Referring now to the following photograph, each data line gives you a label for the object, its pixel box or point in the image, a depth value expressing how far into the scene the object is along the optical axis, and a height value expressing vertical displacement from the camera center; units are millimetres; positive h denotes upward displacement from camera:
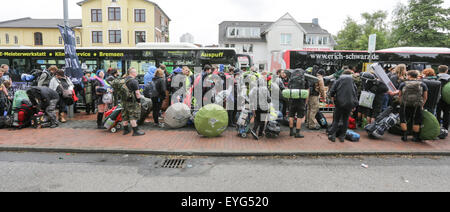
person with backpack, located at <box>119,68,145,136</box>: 6793 -680
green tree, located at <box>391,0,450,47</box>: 31266 +6635
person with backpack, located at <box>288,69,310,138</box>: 7016 -601
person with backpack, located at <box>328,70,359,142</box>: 6562 -534
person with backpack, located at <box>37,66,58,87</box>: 8562 -185
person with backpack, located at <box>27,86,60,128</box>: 7867 -826
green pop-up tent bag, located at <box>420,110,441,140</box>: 6656 -1195
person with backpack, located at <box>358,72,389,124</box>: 7551 -277
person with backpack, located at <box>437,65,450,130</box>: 7207 -644
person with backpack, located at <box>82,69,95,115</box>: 10055 -736
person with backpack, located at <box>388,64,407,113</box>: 7321 +15
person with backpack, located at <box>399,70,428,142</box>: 6500 -539
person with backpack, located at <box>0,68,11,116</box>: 7944 -750
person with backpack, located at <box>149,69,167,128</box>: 7980 -463
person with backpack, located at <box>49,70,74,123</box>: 8463 -499
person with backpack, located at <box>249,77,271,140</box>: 6707 -634
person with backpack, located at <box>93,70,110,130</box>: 7938 -892
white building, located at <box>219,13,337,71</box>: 42594 +6748
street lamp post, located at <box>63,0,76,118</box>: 9562 +1944
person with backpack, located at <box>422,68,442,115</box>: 6908 -228
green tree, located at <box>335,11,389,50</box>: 41219 +7890
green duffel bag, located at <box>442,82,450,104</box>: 7012 -333
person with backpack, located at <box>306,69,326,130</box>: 7926 -669
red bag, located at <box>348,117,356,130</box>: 8065 -1350
